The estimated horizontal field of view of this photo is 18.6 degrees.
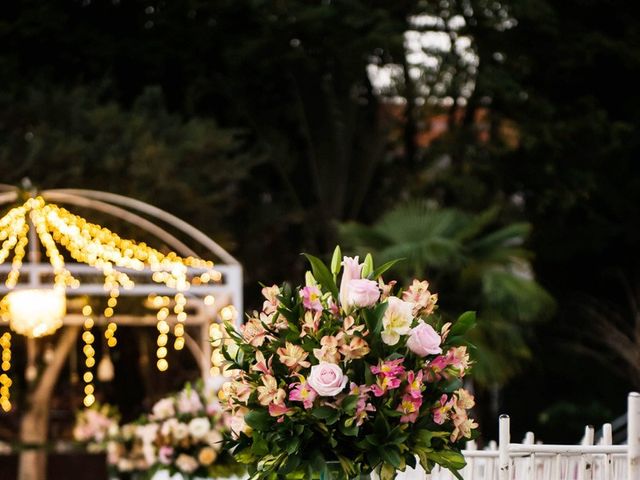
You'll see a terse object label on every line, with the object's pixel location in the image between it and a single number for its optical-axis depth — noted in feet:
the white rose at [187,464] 30.44
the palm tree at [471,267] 54.95
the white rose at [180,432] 30.74
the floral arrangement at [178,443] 30.65
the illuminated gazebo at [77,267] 38.74
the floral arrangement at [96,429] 33.28
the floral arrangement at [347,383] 11.79
